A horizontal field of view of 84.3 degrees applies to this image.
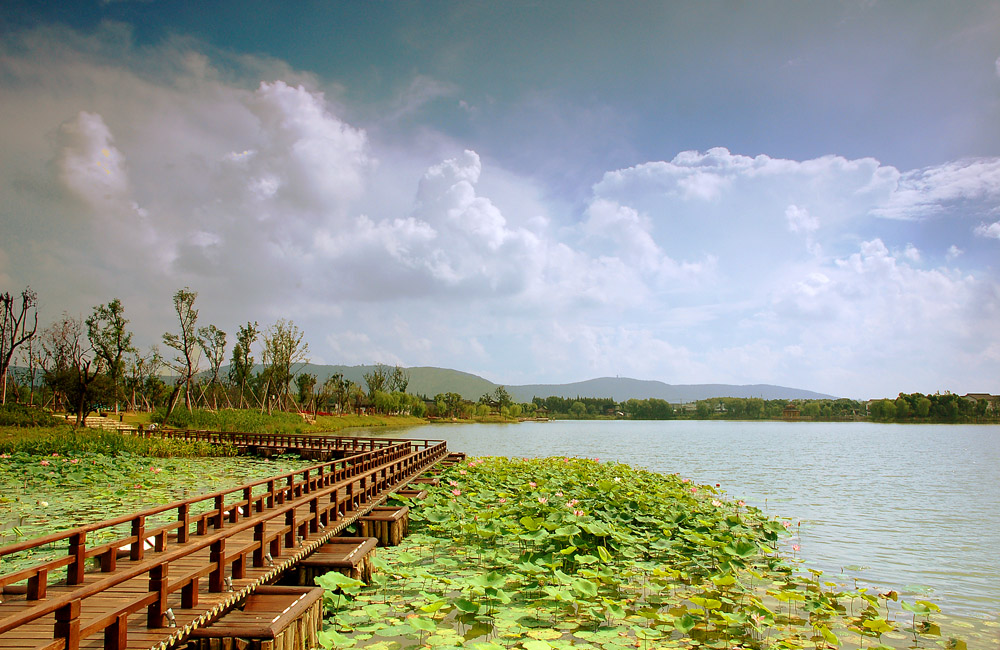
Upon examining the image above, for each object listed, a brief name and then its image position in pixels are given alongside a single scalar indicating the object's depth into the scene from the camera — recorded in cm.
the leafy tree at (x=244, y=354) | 5081
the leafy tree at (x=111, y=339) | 3953
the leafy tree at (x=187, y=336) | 4256
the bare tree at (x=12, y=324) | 3516
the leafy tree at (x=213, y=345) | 4931
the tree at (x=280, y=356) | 5300
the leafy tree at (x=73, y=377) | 3173
